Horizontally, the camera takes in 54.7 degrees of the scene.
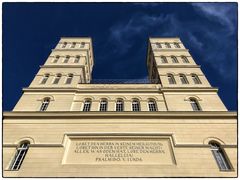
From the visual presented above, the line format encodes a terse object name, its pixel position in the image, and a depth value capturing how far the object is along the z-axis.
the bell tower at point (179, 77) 19.34
